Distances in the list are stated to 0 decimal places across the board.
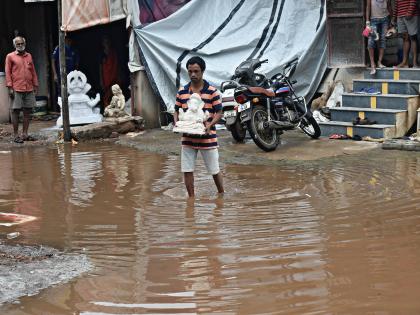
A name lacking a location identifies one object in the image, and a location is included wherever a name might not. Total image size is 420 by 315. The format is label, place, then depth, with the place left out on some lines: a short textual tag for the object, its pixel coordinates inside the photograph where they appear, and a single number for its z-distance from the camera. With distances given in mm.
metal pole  12391
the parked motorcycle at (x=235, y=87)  11177
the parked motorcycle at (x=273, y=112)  10641
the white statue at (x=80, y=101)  14414
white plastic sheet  13414
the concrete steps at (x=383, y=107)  11250
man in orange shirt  12562
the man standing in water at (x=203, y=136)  7555
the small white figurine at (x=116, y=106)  13508
